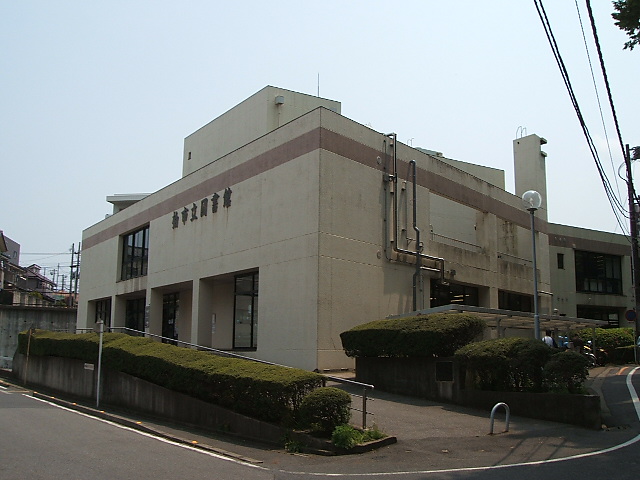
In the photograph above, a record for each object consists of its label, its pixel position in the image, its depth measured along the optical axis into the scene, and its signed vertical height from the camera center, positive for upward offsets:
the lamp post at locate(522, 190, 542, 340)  15.70 +3.24
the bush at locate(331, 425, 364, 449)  10.78 -1.99
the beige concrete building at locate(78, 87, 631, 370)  20.34 +3.56
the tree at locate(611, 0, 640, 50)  14.00 +7.26
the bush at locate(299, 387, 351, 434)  11.40 -1.58
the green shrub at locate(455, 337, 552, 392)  14.00 -0.80
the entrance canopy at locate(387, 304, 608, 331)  17.44 +0.33
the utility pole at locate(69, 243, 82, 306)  71.45 +5.53
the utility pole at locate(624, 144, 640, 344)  26.19 +4.36
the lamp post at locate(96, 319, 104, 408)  18.27 -1.08
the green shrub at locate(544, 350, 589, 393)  13.29 -0.90
